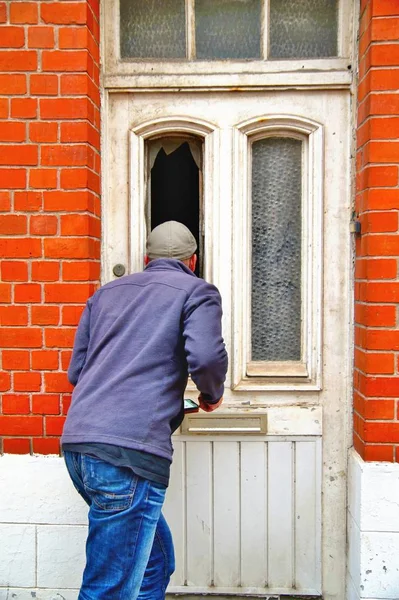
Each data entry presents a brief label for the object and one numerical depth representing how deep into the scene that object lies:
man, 2.21
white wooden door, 3.00
